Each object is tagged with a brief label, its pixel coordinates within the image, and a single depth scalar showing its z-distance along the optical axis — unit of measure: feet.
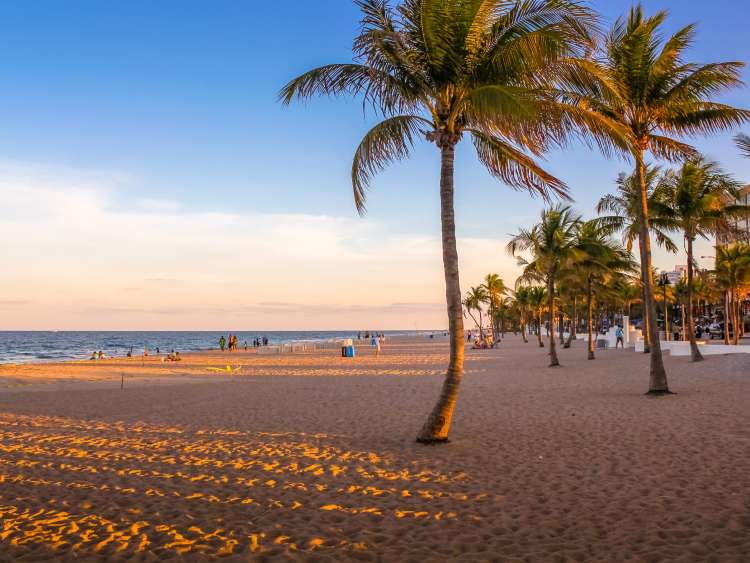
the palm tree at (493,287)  225.64
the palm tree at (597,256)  84.02
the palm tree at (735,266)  110.73
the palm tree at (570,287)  92.27
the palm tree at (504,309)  284.24
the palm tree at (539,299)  175.42
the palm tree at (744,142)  36.81
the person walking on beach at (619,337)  123.34
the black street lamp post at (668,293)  177.72
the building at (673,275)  270.73
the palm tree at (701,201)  66.18
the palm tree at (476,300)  260.62
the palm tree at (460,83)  27.76
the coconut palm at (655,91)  45.70
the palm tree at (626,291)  168.96
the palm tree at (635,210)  68.90
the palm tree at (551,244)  81.35
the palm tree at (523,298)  208.54
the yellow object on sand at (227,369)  89.56
